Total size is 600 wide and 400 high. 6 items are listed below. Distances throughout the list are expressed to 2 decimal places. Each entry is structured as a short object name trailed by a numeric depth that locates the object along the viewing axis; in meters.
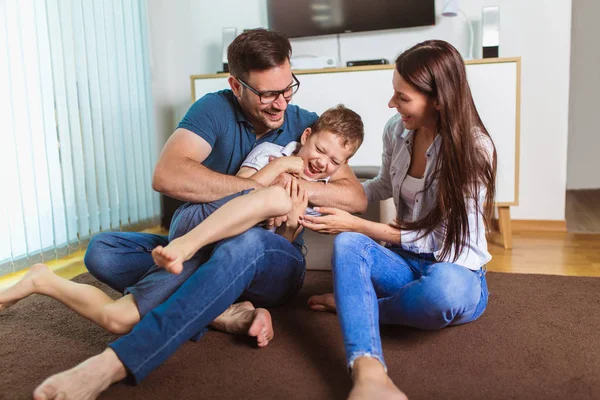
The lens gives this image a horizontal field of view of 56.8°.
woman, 1.38
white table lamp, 3.24
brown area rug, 1.26
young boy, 1.36
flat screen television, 3.41
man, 1.24
